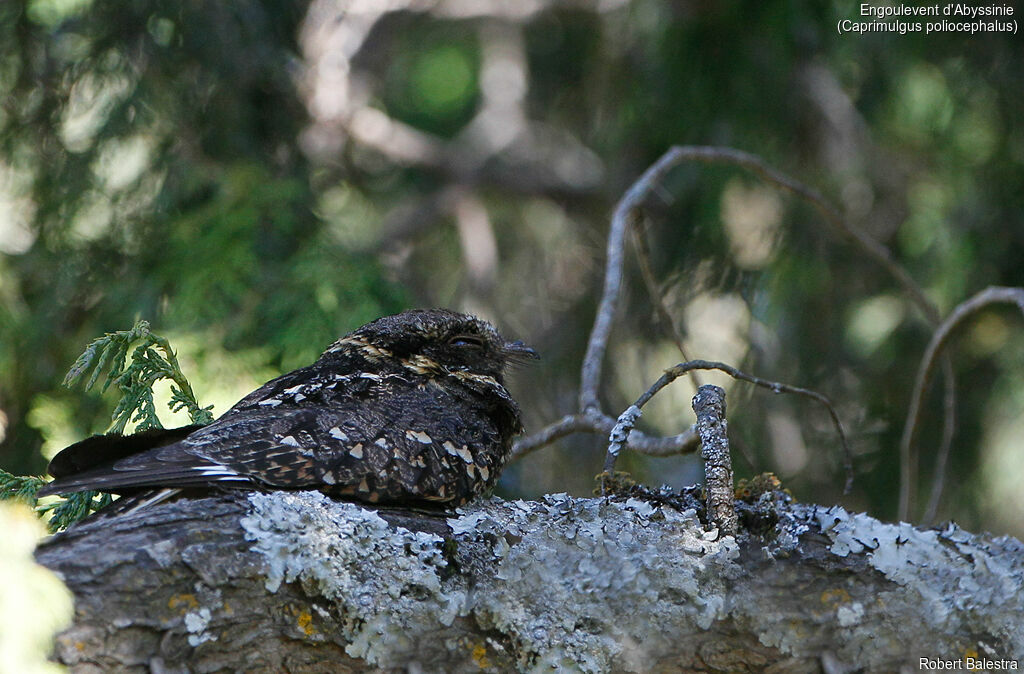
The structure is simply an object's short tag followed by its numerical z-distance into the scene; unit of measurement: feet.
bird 13.83
